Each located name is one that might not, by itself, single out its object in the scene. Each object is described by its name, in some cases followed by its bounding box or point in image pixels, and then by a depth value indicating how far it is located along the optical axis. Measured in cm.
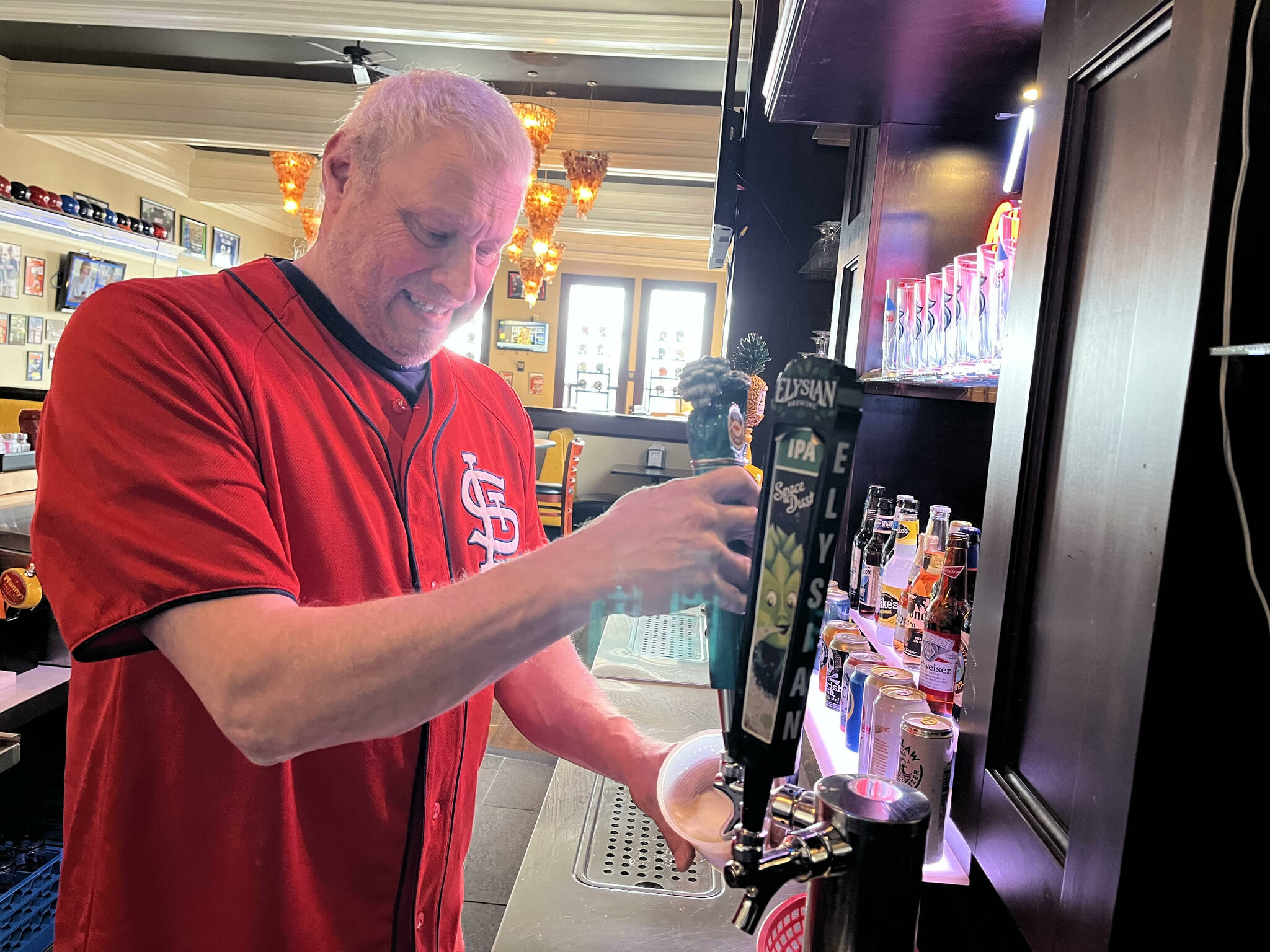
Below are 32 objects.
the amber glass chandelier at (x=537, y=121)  534
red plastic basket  83
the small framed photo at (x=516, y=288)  1216
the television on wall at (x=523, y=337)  1243
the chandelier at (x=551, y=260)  816
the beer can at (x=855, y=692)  141
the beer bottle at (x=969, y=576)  140
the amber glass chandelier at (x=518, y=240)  583
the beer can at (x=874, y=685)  127
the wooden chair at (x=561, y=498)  733
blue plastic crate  199
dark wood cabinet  55
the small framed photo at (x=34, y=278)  747
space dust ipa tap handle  42
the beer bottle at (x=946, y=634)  140
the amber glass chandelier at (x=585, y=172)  605
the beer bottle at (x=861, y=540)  208
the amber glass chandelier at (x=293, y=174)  663
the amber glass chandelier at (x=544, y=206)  662
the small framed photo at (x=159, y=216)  880
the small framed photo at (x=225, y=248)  995
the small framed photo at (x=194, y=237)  938
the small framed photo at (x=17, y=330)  737
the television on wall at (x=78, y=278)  785
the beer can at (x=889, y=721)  120
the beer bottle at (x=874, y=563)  200
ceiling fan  543
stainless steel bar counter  121
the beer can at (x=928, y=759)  111
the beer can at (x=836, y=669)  160
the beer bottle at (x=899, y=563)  183
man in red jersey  70
